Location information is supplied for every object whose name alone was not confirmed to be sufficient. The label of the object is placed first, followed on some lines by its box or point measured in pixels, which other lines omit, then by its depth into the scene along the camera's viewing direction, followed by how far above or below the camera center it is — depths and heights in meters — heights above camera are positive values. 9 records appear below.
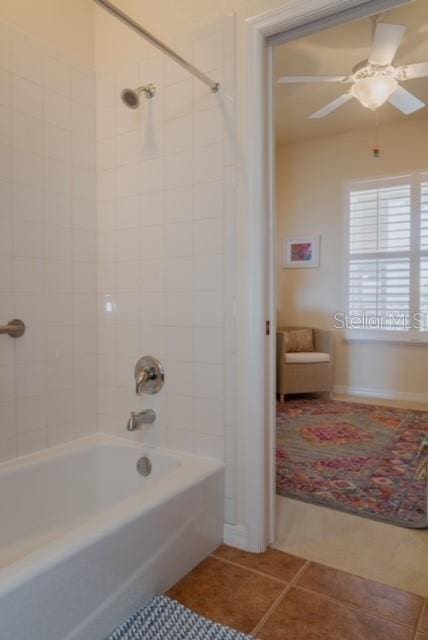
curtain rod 1.48 +1.00
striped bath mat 1.35 -1.05
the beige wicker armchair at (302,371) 4.44 -0.72
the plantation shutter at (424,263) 4.36 +0.39
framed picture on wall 4.97 +0.58
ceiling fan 2.53 +1.46
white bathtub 1.15 -0.82
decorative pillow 4.70 -0.43
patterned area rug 2.26 -1.05
